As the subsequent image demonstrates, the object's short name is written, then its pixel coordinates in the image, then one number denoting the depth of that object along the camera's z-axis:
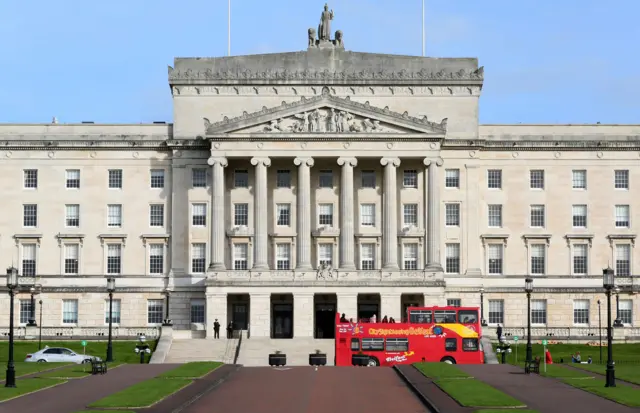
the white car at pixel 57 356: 99.12
